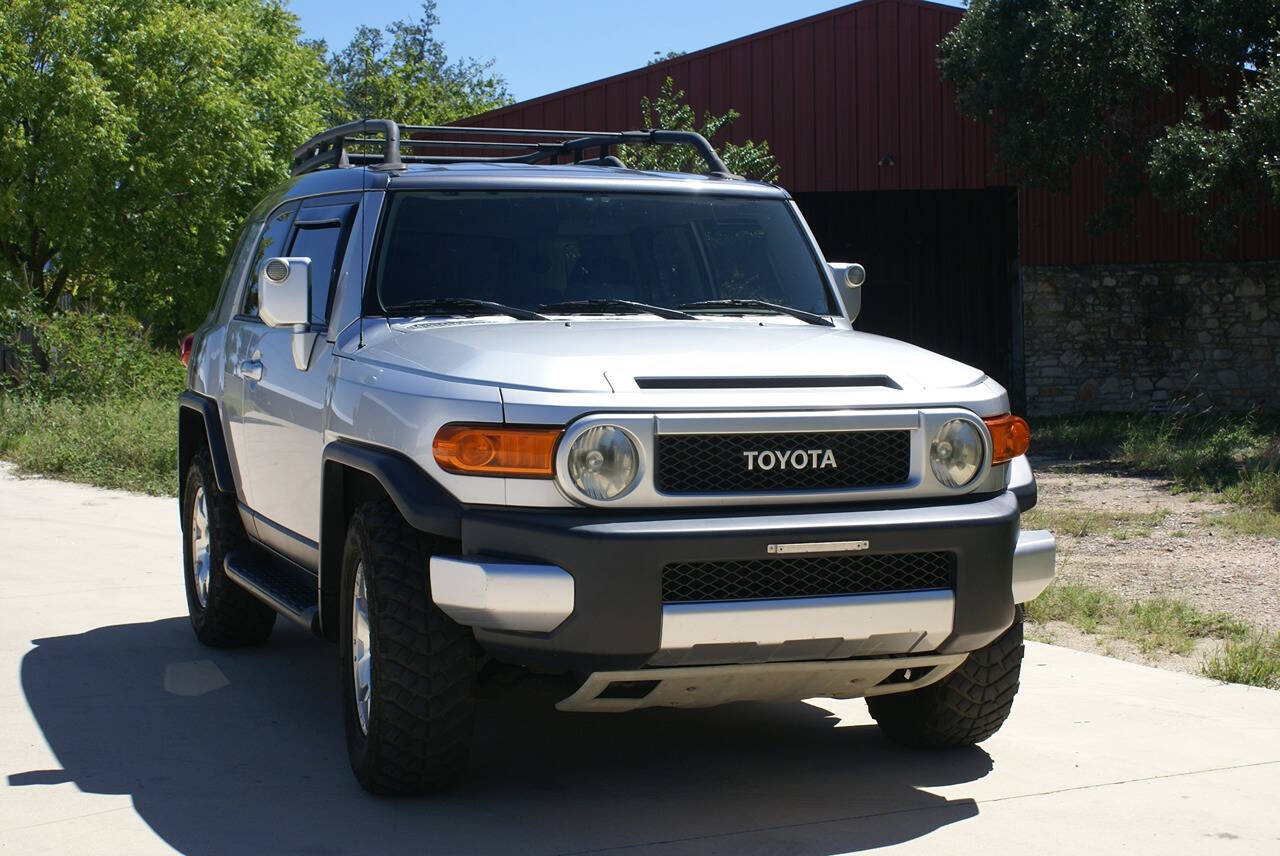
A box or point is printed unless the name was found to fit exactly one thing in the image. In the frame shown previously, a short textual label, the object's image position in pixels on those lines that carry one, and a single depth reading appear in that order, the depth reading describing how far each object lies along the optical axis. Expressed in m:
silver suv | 4.33
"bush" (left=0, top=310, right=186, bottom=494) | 15.80
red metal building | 23.08
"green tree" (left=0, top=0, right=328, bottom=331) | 25.36
